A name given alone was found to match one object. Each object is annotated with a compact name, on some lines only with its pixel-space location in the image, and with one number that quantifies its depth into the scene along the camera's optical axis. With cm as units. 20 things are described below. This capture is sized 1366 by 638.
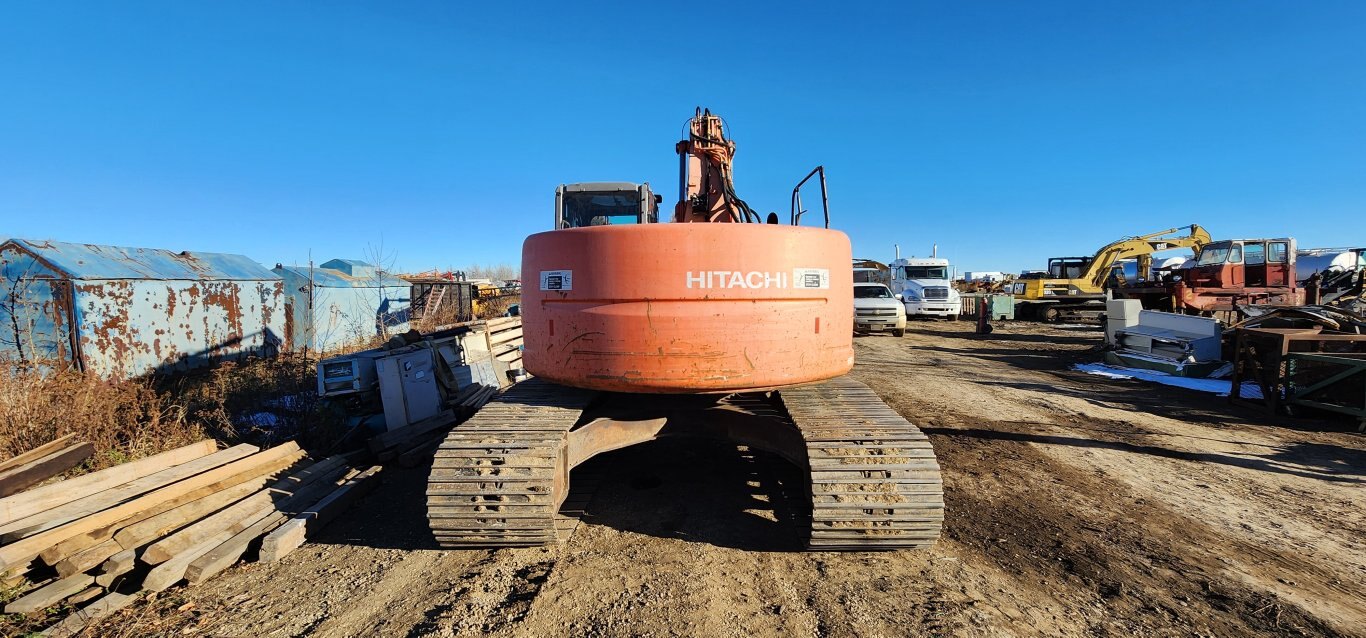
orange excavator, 324
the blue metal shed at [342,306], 1294
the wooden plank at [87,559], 318
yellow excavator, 2108
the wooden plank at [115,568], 317
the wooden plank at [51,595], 291
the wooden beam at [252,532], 327
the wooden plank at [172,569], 313
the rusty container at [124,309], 778
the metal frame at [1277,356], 704
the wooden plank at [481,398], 731
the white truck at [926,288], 2217
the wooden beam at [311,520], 356
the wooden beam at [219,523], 330
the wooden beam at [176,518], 344
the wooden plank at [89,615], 278
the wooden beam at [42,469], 395
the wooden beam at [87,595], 306
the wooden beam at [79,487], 351
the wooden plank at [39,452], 422
